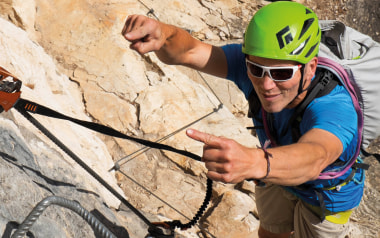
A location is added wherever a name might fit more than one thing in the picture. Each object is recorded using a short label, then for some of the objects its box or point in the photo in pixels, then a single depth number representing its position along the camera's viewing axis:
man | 1.58
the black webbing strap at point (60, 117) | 2.03
